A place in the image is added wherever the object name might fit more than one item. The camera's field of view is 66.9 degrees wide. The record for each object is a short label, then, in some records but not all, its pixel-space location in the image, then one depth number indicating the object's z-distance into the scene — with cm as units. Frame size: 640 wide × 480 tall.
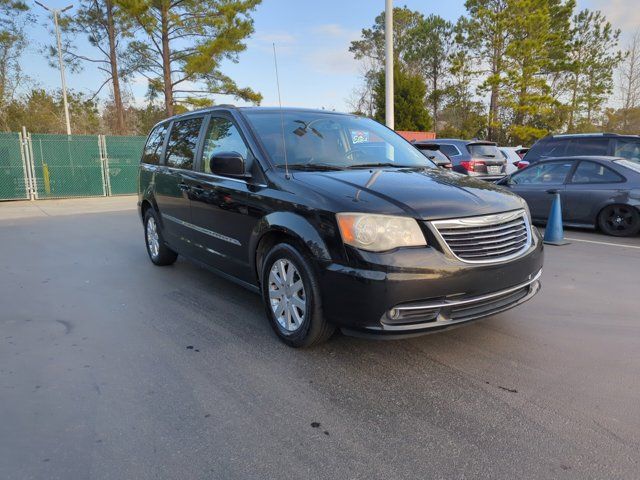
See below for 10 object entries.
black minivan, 297
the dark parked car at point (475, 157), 1269
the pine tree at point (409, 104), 3431
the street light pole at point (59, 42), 2570
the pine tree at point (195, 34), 2347
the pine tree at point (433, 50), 4566
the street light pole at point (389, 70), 1326
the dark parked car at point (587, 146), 995
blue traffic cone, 750
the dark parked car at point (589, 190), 784
